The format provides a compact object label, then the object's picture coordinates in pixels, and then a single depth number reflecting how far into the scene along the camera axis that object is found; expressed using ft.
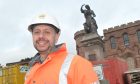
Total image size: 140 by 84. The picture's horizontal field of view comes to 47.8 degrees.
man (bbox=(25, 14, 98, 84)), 4.47
